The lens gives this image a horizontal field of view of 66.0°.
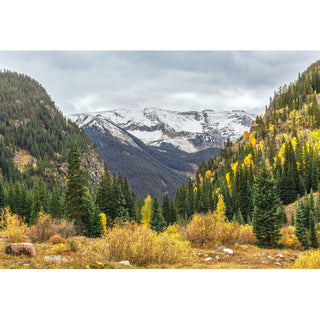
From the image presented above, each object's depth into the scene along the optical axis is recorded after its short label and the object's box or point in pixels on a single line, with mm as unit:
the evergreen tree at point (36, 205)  50188
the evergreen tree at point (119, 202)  47844
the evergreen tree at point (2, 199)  66681
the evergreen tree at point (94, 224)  38750
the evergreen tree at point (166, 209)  79000
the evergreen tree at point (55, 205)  57094
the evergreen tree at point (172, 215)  79712
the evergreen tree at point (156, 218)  47594
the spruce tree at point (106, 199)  48031
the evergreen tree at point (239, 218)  52125
